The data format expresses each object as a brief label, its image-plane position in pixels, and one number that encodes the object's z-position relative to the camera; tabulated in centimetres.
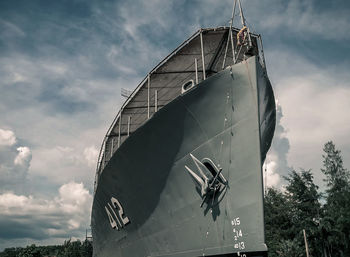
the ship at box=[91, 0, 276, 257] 736
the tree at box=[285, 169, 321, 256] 3684
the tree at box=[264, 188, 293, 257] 4022
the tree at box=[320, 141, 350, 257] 3384
